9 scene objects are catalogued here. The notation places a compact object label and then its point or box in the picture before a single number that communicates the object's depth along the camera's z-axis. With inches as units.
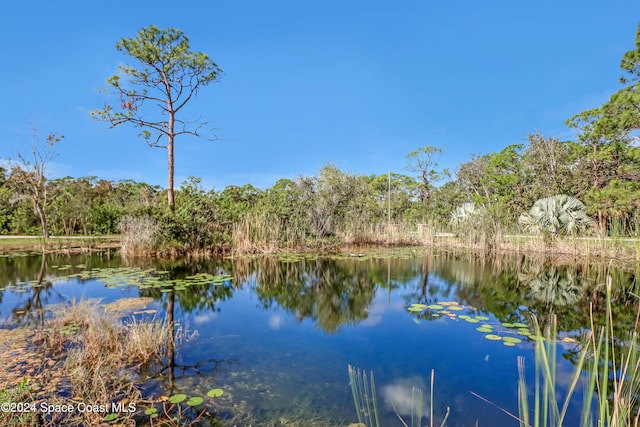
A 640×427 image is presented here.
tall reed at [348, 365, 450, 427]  96.7
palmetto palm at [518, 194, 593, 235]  522.3
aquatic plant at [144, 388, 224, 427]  93.7
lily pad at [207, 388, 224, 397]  108.9
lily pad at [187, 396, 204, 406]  102.8
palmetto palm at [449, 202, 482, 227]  745.9
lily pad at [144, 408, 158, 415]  96.3
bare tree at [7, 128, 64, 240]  602.2
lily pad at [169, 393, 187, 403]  103.3
